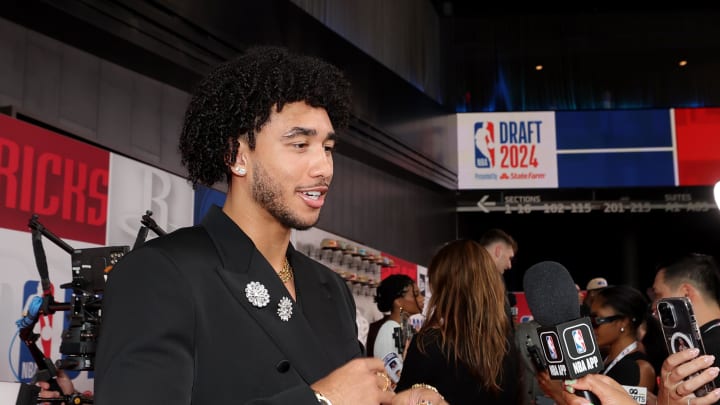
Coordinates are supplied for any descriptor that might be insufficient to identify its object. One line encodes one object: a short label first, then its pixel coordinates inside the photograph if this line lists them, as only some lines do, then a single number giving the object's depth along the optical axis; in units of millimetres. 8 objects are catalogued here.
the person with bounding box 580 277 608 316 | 4091
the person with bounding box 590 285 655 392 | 3793
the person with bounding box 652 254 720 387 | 3023
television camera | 2451
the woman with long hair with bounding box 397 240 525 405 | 2512
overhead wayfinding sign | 10227
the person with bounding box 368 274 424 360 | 4680
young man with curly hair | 1121
